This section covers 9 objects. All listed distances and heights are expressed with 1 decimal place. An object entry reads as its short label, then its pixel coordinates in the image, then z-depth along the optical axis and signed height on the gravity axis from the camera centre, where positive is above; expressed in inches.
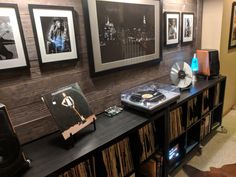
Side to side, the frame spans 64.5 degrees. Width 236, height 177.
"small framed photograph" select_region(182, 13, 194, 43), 90.8 +3.8
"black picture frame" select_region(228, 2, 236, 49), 103.6 +0.8
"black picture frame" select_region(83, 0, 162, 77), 54.0 -1.9
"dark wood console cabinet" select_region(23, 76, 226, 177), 42.6 -26.5
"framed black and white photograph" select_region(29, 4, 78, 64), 45.6 +2.8
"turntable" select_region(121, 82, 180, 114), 58.1 -19.5
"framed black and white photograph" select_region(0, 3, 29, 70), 40.3 +1.5
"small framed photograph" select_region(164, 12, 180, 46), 81.6 +3.5
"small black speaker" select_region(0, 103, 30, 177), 35.0 -19.4
